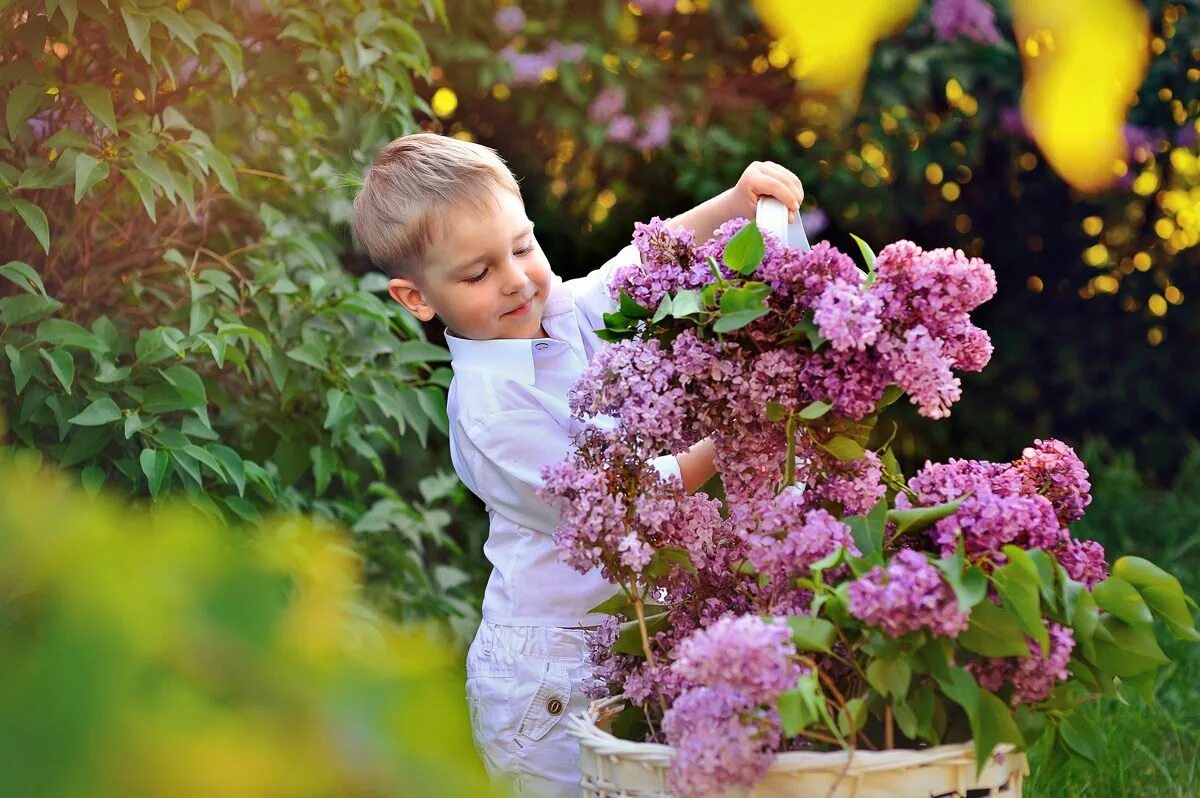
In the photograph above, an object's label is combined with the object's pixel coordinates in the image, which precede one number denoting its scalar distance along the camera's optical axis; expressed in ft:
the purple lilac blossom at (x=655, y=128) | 12.78
